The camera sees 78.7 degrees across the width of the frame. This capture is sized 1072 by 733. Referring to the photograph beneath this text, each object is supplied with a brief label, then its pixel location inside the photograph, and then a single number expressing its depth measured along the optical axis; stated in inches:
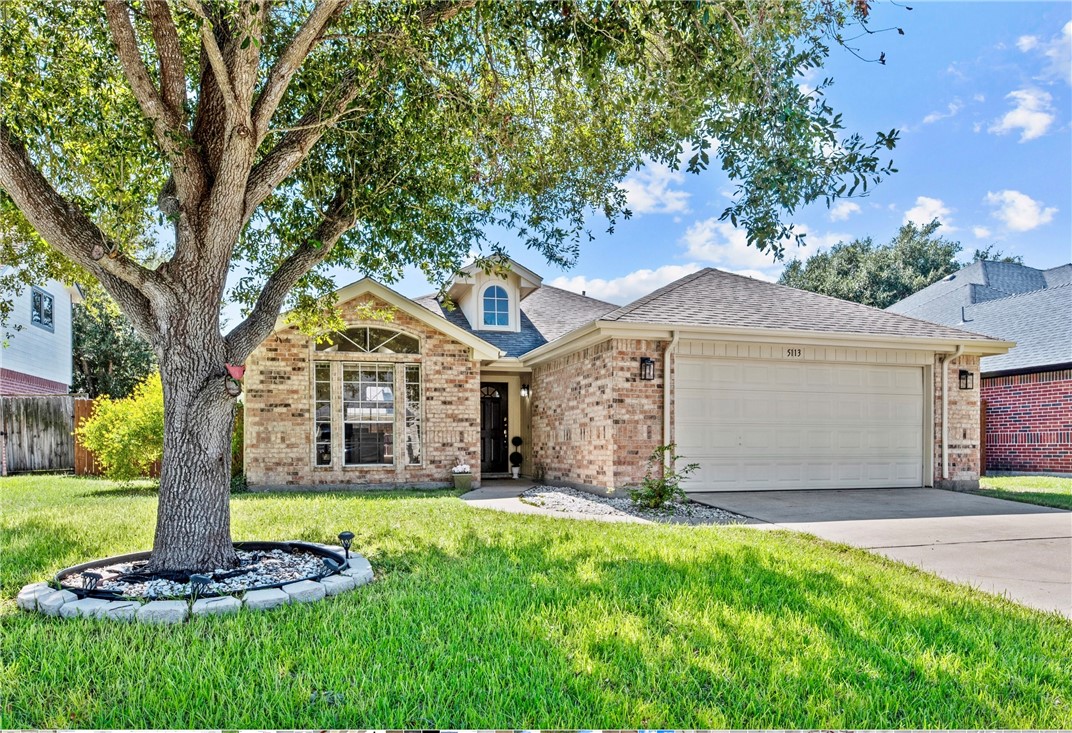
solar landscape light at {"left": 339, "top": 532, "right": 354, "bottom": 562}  172.2
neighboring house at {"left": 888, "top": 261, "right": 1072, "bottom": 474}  478.6
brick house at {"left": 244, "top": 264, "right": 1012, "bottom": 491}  345.7
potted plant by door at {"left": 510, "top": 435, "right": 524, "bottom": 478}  498.9
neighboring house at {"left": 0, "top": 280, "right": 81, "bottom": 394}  539.8
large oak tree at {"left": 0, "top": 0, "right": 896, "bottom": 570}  153.9
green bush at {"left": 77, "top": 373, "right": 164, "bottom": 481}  407.5
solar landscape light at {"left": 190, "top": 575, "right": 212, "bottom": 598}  149.3
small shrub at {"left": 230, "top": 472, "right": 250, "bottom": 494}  402.9
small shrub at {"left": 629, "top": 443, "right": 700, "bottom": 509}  302.4
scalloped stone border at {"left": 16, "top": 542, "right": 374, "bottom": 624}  131.4
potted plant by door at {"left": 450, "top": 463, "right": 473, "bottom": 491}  424.8
